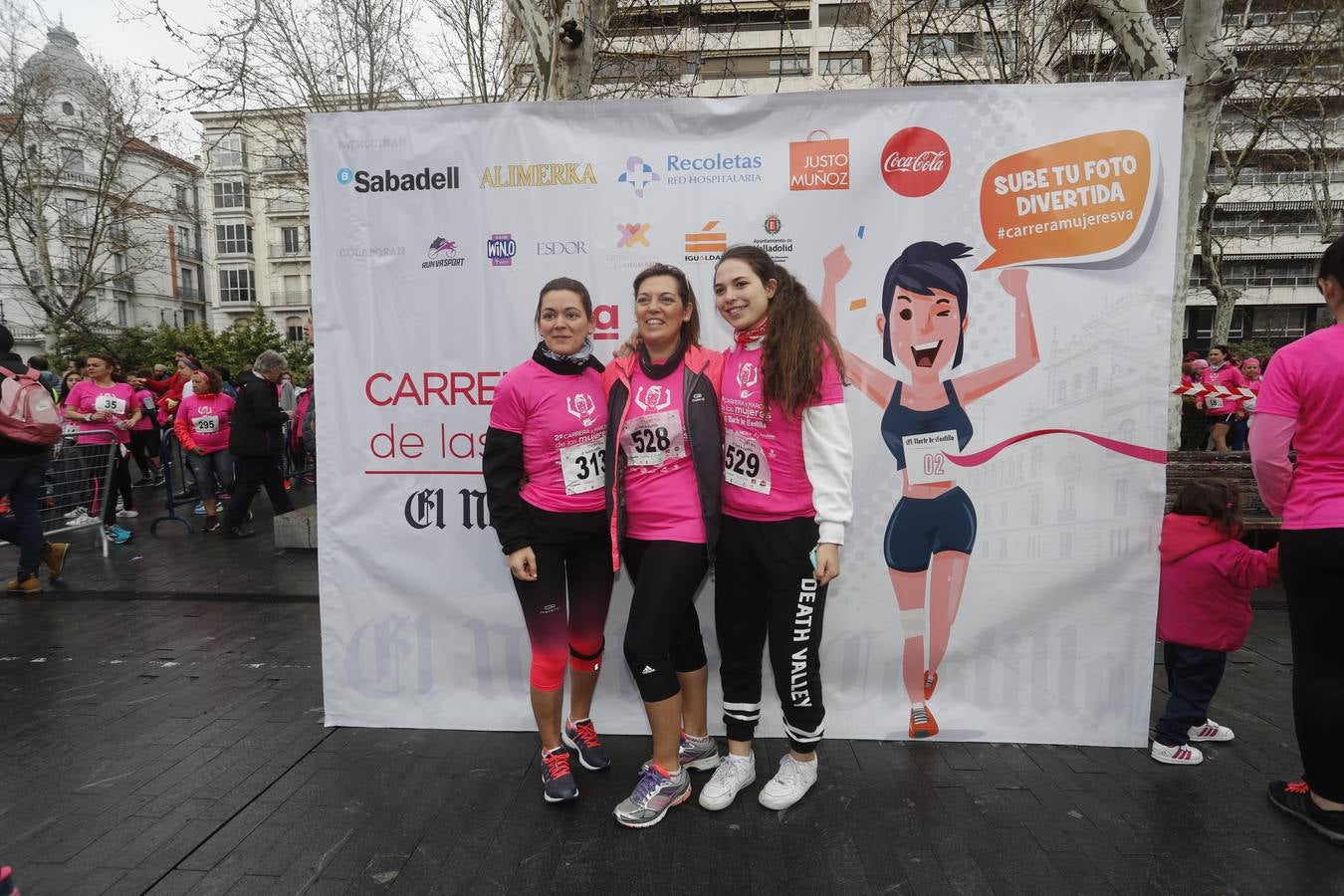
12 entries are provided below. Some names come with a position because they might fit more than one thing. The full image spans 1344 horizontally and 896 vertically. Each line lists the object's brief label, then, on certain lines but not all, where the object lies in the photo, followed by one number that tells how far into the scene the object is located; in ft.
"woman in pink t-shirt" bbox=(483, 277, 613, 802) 9.89
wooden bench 20.44
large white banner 11.16
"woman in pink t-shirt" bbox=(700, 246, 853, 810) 9.12
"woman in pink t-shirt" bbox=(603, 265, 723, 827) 9.44
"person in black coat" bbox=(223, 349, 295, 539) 27.14
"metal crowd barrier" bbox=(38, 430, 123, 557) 23.79
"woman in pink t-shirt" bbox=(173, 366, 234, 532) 29.22
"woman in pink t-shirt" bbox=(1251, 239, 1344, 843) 8.75
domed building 73.56
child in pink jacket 10.48
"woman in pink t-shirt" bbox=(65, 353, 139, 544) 29.27
